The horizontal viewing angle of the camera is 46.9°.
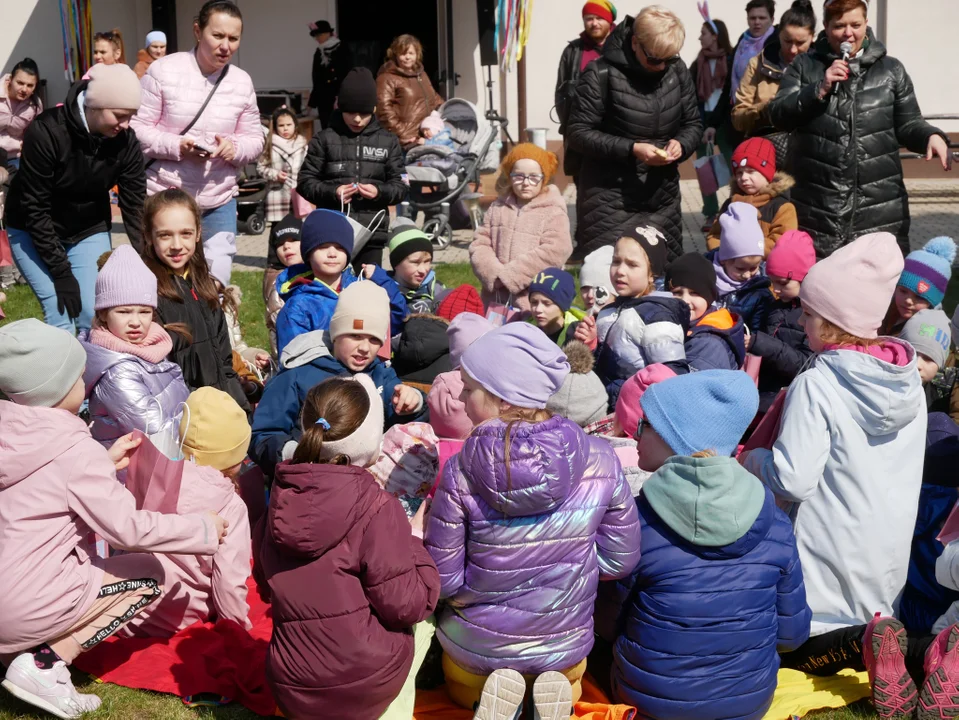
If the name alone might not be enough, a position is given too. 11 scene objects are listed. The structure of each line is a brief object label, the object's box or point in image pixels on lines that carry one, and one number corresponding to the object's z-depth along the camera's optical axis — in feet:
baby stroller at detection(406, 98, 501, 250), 37.88
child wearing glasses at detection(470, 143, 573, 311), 21.84
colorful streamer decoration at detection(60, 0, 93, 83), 50.29
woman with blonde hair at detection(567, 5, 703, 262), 23.99
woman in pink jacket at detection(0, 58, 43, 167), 36.58
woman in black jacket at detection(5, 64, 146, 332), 18.88
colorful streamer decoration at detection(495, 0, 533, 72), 44.39
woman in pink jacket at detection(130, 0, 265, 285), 21.98
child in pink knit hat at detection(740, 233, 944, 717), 12.80
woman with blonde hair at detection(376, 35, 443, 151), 38.60
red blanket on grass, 12.97
